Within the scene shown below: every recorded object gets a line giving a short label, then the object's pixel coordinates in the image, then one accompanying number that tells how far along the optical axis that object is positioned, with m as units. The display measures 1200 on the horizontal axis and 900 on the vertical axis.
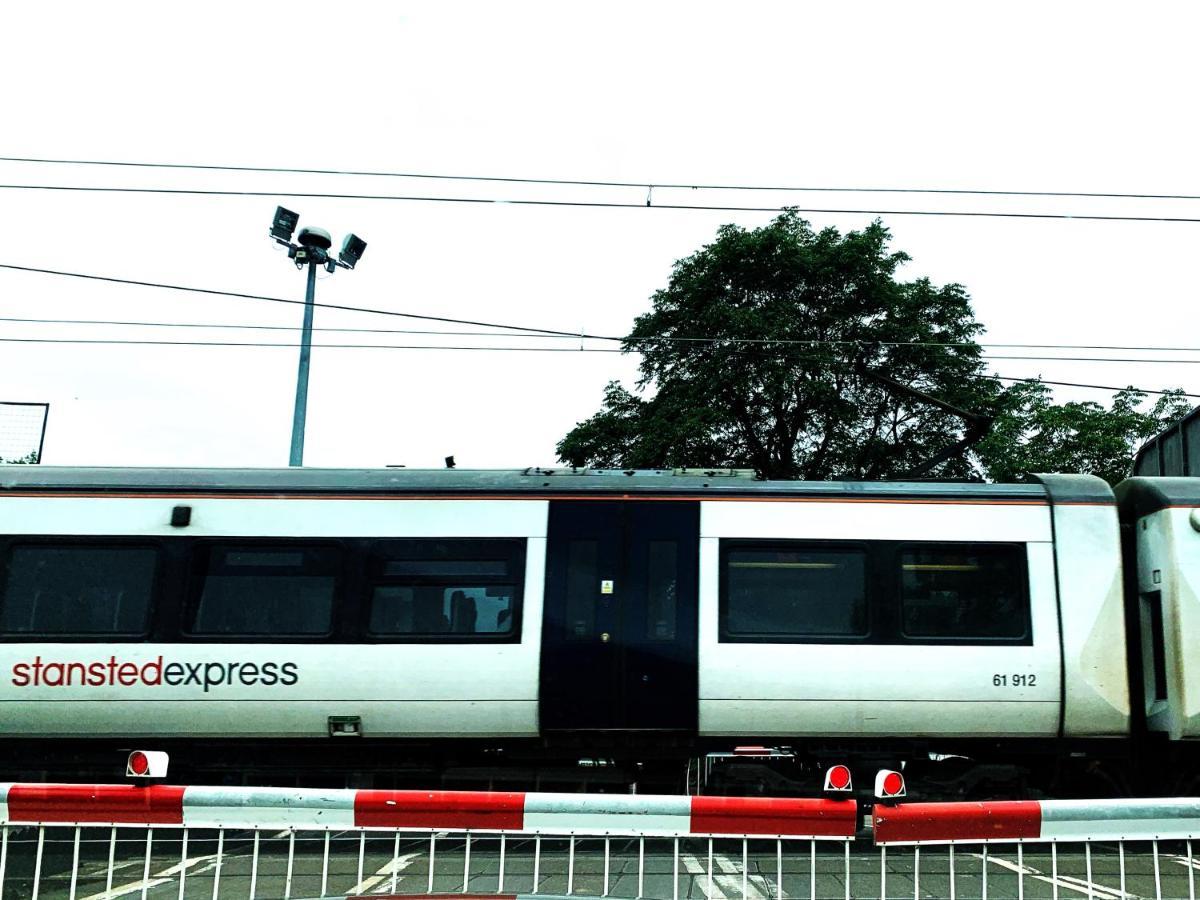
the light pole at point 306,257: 17.06
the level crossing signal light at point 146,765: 4.59
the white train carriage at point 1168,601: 9.16
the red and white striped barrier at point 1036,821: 4.48
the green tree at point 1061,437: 26.36
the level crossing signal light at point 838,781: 4.53
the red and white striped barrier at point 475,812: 4.50
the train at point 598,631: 9.34
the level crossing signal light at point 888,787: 4.50
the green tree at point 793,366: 24.53
